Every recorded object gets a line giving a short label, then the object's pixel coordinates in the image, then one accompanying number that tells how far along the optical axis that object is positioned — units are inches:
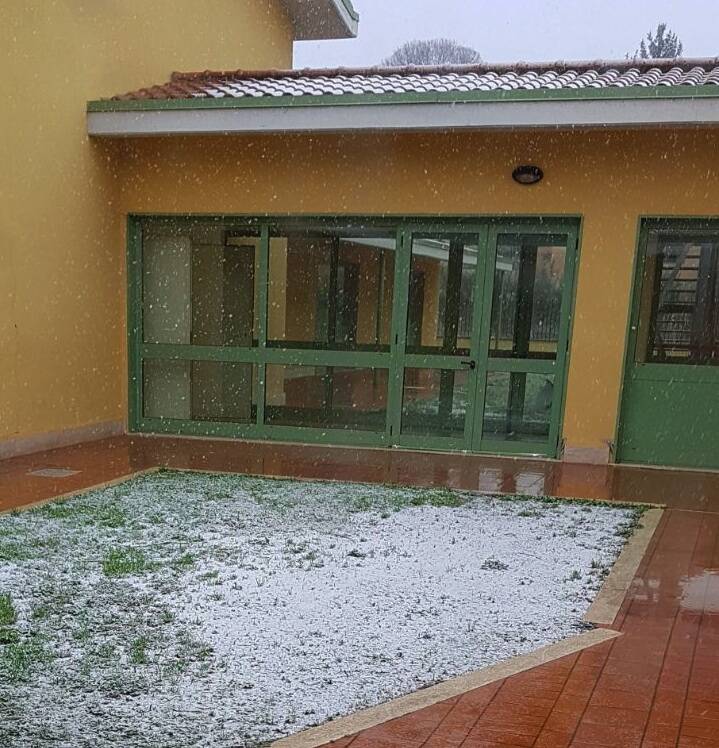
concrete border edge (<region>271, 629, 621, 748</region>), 103.0
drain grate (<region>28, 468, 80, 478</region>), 250.5
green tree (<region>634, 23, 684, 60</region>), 1396.4
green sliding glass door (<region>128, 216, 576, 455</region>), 300.0
